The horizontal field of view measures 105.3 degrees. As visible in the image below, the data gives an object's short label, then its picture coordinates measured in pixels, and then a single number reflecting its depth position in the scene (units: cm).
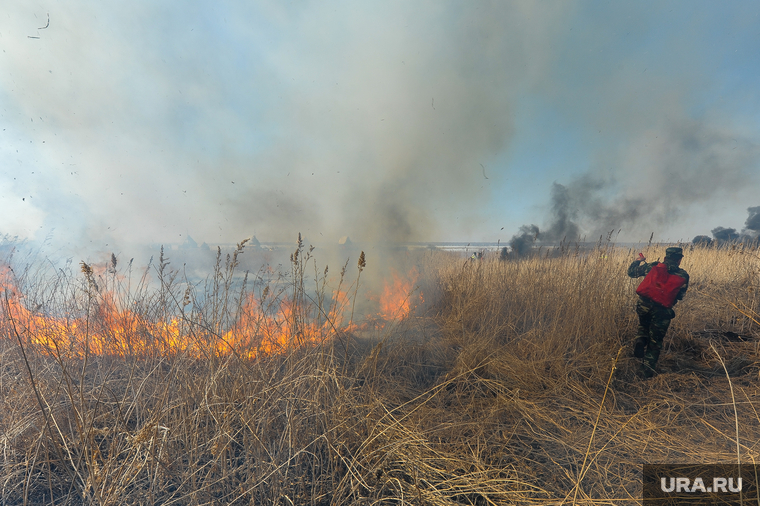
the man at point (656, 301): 408
